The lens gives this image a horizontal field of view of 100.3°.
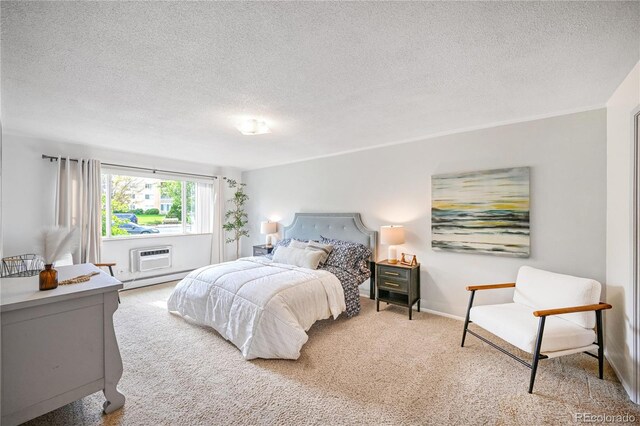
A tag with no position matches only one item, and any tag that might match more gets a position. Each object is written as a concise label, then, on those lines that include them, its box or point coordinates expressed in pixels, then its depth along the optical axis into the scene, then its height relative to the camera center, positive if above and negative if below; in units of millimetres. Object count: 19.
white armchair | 2039 -893
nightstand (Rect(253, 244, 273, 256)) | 5176 -741
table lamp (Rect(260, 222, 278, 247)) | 5465 -315
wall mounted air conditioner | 4754 -861
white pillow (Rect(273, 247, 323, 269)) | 3686 -633
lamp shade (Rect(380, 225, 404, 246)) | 3611 -288
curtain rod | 3869 +773
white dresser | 1496 -837
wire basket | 3106 -646
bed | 2510 -915
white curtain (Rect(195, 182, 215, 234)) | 5840 +90
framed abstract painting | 2967 +30
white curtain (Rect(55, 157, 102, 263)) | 3943 +134
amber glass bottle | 1719 -440
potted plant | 6000 -86
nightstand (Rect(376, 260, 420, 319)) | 3408 -925
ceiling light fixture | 2924 +950
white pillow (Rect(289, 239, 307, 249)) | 4223 -499
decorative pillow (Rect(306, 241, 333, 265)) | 3909 -531
